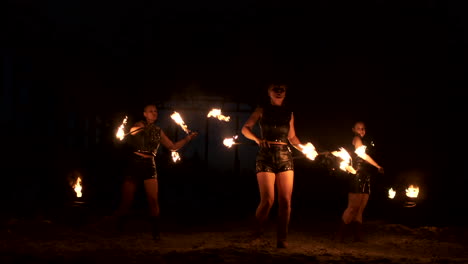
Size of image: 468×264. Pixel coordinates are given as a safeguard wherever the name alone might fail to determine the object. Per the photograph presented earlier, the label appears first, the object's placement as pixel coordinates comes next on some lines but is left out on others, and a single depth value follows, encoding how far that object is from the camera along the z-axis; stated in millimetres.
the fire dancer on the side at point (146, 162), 8266
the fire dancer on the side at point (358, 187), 8531
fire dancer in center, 7324
